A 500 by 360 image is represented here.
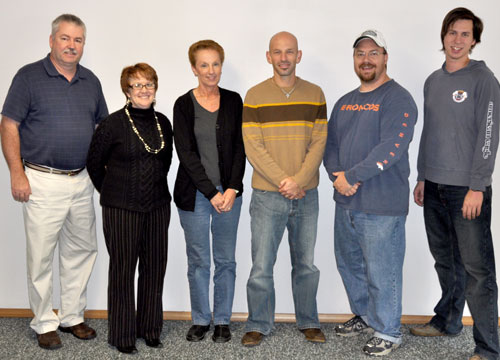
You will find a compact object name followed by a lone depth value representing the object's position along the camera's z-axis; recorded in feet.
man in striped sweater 7.93
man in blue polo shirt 8.05
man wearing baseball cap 7.55
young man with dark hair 7.34
